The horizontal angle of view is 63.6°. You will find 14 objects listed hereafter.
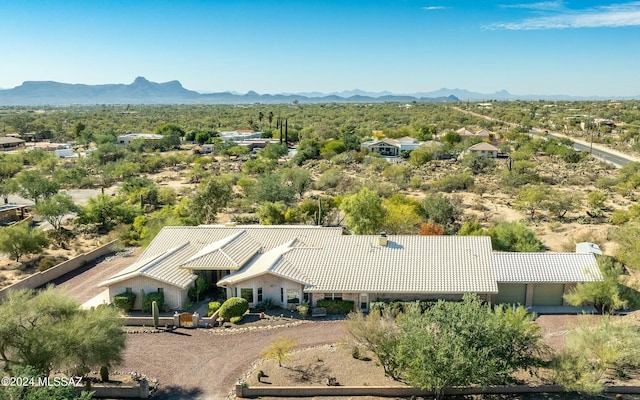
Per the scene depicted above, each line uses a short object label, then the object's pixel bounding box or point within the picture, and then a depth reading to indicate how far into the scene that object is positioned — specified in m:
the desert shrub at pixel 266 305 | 28.03
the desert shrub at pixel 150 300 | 27.56
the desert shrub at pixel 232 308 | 26.61
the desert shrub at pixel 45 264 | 34.73
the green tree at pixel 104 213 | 44.28
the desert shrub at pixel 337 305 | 27.16
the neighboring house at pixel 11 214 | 47.12
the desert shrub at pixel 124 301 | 27.52
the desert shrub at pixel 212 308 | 27.33
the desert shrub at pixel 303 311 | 26.92
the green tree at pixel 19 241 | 35.94
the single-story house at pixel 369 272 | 27.20
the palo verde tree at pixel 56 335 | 18.19
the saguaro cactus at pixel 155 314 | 25.55
